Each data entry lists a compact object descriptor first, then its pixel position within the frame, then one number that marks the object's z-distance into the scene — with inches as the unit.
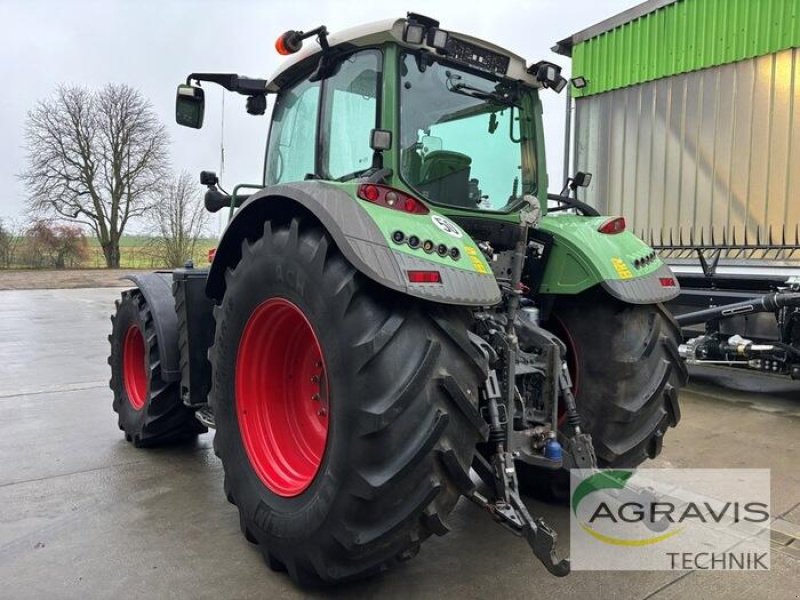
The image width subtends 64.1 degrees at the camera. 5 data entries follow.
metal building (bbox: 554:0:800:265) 213.8
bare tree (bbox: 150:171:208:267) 1143.6
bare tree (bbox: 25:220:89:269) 1162.6
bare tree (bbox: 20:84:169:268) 1124.5
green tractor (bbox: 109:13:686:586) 84.0
